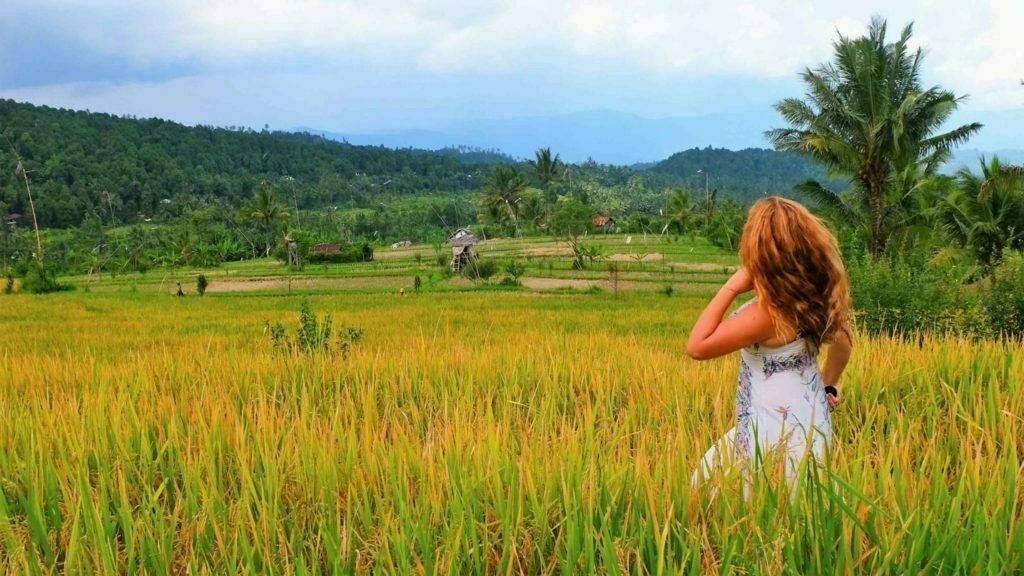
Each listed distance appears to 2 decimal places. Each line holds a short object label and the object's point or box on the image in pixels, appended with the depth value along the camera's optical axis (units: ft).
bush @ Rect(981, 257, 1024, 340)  28.86
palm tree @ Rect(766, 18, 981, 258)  60.54
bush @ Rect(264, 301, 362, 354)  20.01
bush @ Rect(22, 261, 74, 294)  81.41
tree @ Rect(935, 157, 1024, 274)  66.08
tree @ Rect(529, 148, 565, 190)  191.72
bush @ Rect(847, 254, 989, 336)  30.73
